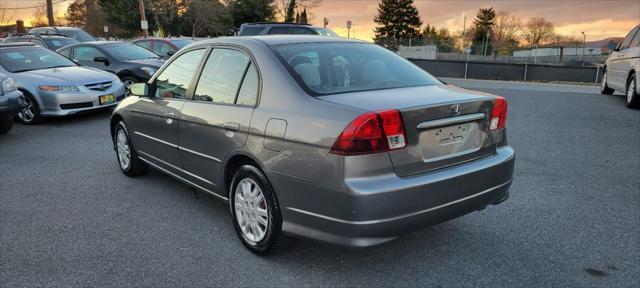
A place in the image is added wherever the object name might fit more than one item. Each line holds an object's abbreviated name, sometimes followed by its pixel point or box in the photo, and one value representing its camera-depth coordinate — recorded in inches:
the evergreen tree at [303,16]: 2299.5
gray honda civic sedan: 105.3
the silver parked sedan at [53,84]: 341.4
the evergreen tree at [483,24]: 3211.1
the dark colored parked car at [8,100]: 291.0
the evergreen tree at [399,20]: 2962.6
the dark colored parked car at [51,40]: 674.8
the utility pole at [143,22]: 1169.5
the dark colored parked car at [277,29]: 508.4
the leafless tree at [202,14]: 2025.3
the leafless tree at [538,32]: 2962.6
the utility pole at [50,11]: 1557.1
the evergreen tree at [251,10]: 2265.0
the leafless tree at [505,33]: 3154.5
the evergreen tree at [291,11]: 2176.4
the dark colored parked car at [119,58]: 429.7
